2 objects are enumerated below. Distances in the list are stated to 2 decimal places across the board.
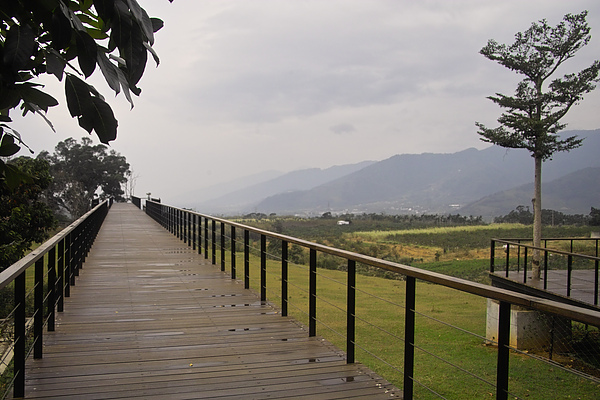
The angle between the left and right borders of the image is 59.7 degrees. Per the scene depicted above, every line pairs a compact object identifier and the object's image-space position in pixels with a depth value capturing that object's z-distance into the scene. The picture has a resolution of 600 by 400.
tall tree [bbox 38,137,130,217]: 47.50
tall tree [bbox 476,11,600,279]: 19.45
